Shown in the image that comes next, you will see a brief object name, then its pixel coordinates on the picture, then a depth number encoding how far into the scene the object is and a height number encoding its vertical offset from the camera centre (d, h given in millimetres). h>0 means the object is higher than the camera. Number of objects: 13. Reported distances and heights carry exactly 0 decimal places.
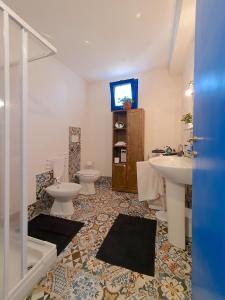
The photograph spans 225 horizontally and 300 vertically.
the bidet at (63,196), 2104 -685
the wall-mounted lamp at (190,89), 1999 +757
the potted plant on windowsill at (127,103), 3011 +829
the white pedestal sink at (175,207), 1537 -604
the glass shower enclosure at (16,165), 896 -132
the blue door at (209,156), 569 -40
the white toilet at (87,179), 2883 -634
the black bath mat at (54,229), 1656 -990
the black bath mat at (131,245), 1364 -999
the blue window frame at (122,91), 3152 +1118
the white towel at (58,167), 2473 -347
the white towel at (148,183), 2352 -552
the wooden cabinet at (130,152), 2947 -113
